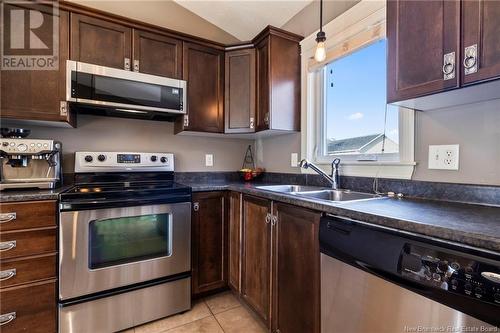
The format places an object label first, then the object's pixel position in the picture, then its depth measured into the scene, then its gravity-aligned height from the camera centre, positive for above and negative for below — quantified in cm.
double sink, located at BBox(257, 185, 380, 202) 153 -19
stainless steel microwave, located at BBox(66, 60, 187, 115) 171 +56
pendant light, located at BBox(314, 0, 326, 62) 144 +69
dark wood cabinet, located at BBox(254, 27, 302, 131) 205 +73
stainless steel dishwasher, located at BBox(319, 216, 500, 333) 65 -37
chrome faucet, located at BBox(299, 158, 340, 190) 175 -6
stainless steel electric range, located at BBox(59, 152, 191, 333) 148 -59
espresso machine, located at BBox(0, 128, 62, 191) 153 +2
